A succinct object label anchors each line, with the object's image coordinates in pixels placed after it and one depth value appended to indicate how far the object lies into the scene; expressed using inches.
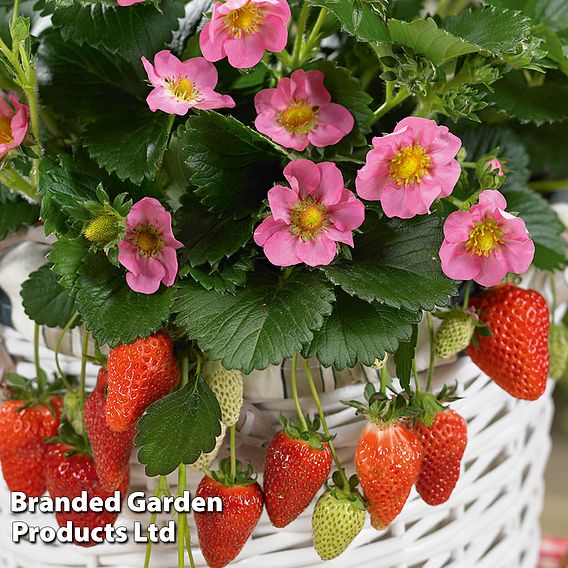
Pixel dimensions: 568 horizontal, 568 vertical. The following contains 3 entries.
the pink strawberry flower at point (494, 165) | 22.6
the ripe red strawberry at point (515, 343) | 25.5
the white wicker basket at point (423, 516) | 25.3
